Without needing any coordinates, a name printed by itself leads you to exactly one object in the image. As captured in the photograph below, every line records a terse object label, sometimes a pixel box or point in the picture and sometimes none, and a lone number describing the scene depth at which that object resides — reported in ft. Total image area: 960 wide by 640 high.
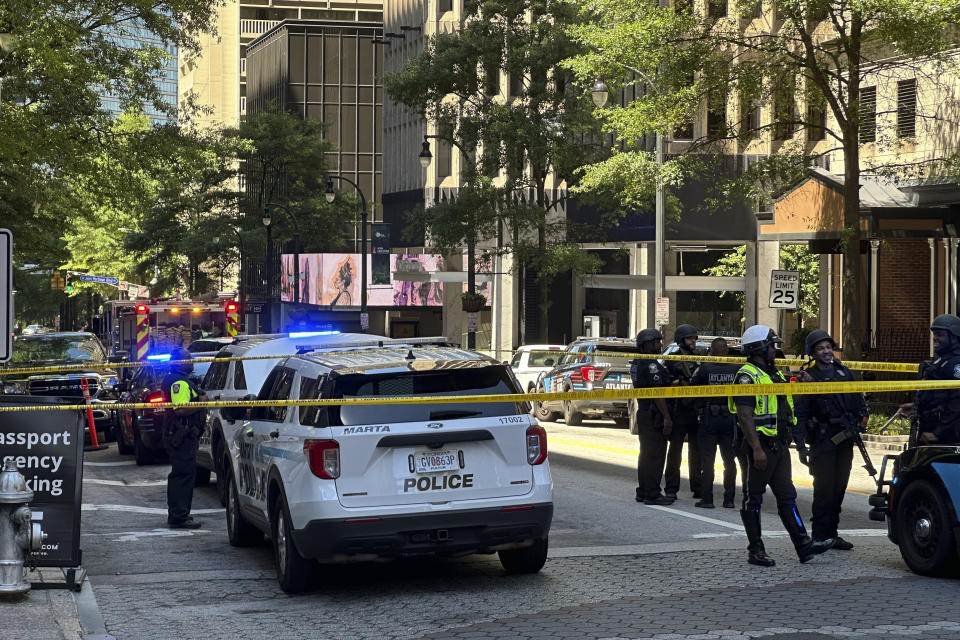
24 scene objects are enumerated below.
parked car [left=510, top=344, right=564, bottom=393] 105.81
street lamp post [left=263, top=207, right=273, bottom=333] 182.80
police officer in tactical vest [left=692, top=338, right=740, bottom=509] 47.03
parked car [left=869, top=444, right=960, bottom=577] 31.73
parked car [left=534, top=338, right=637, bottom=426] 88.43
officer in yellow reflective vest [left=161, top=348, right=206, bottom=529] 43.60
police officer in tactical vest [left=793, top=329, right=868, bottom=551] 36.52
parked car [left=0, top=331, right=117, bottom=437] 72.38
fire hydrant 29.07
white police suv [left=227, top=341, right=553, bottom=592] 30.53
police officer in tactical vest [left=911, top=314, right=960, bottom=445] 33.83
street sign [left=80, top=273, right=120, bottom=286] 179.11
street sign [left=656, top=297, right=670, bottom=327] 108.68
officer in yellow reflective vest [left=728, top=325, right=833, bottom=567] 34.40
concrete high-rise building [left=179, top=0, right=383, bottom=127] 404.36
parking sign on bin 30.99
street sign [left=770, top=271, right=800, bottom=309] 87.15
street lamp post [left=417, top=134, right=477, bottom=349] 135.13
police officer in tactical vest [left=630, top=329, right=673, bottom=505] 48.14
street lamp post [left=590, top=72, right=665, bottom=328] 105.09
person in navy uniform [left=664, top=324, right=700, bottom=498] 48.96
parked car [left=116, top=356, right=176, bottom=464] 63.05
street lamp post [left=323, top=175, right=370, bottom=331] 176.80
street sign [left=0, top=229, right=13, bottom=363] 27.58
